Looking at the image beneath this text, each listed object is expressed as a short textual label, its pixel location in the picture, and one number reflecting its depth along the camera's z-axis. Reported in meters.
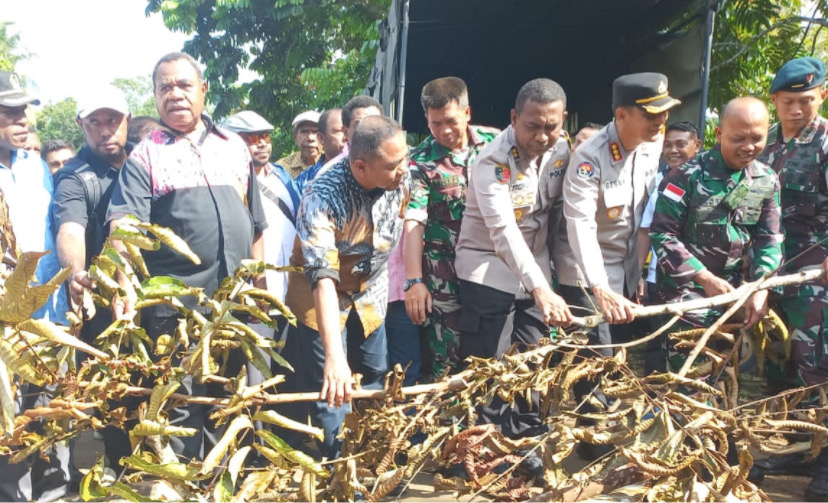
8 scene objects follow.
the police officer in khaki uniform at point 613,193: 3.18
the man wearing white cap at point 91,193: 3.36
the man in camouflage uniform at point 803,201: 3.38
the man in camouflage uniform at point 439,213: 3.67
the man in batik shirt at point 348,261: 2.87
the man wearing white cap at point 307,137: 5.50
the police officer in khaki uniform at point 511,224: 3.24
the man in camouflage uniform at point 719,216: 3.21
